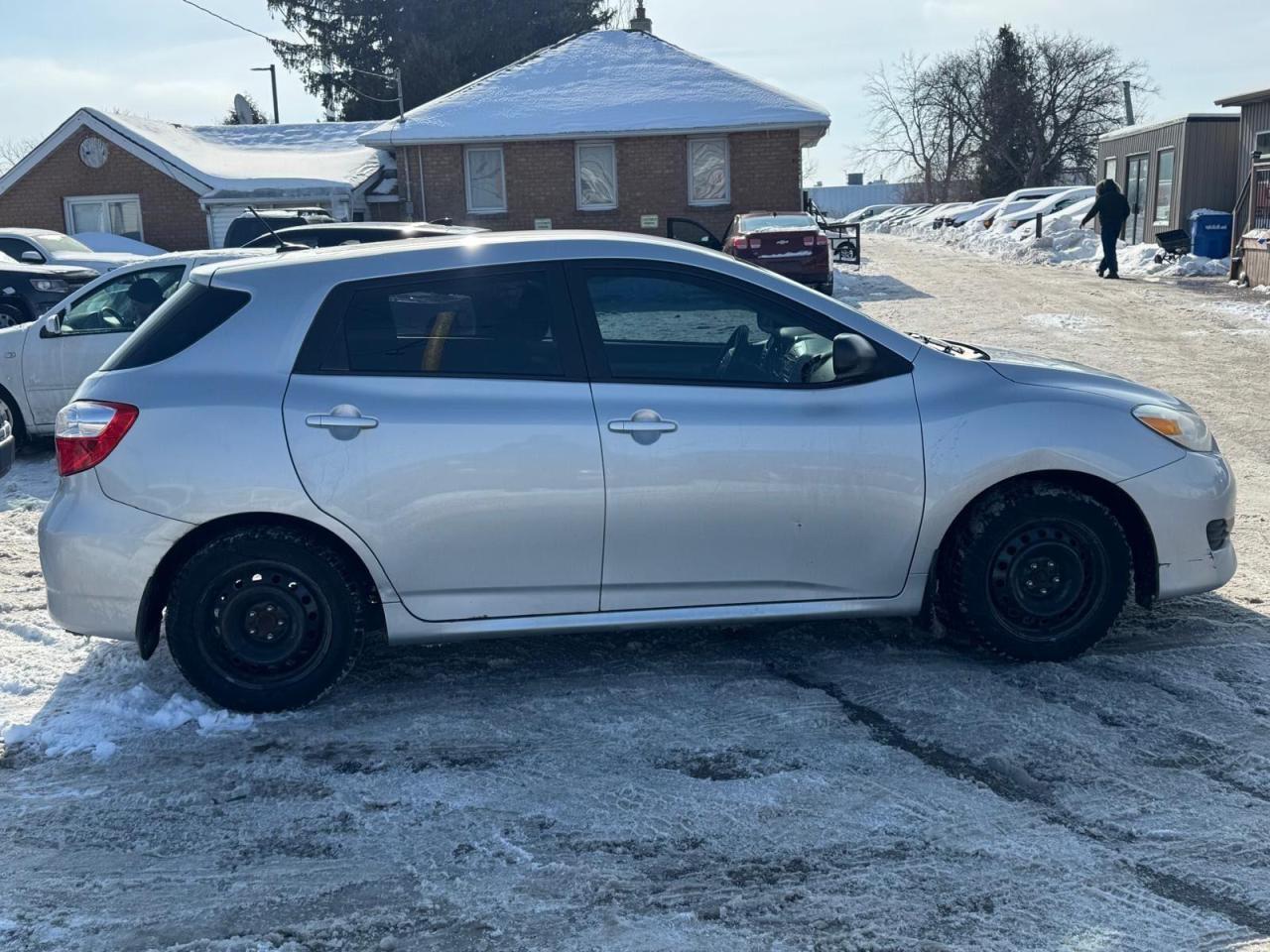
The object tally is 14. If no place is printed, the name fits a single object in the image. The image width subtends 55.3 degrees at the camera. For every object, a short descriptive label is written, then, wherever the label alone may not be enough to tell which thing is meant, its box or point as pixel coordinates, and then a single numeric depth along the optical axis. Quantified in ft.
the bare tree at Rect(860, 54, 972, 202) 207.51
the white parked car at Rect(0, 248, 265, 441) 31.99
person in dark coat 78.02
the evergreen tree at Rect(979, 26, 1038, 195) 186.70
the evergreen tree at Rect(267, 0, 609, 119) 135.03
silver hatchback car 14.67
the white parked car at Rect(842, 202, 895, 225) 208.33
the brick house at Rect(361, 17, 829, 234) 87.86
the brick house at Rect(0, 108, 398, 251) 96.58
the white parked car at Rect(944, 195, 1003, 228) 147.13
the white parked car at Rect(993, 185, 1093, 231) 121.08
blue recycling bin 77.30
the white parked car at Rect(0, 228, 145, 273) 63.87
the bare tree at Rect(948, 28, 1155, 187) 187.32
